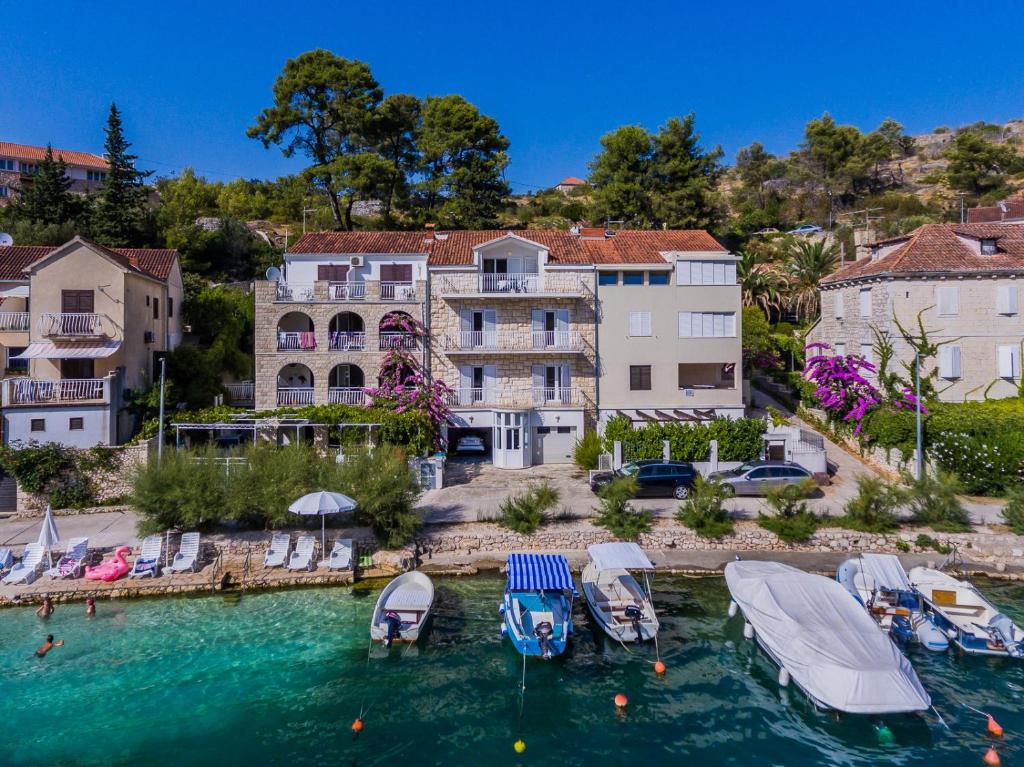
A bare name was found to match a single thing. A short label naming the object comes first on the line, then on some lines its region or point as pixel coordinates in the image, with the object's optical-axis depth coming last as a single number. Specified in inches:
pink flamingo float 721.0
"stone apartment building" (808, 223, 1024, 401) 1085.1
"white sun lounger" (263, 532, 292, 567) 759.7
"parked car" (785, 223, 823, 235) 2288.4
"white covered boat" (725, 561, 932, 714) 476.1
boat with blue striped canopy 572.4
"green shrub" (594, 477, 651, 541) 818.8
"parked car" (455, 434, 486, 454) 1221.1
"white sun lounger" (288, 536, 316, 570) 756.6
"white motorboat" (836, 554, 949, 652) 602.2
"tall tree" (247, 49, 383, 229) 1828.2
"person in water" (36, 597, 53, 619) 656.4
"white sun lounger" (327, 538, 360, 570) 755.4
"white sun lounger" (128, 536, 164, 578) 732.7
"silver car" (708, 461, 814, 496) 941.2
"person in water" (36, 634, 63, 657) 579.4
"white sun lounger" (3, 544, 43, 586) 711.7
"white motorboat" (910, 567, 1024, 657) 575.8
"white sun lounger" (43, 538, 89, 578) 724.0
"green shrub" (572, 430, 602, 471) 1077.1
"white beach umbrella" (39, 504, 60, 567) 728.3
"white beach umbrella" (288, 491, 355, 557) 731.4
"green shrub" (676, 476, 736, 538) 823.7
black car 943.0
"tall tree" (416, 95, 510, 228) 1884.8
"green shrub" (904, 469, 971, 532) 821.9
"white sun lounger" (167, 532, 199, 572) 746.1
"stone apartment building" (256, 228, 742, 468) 1165.7
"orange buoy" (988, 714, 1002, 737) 475.2
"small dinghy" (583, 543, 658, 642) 604.1
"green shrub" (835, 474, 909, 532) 826.8
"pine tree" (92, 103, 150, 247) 1633.9
